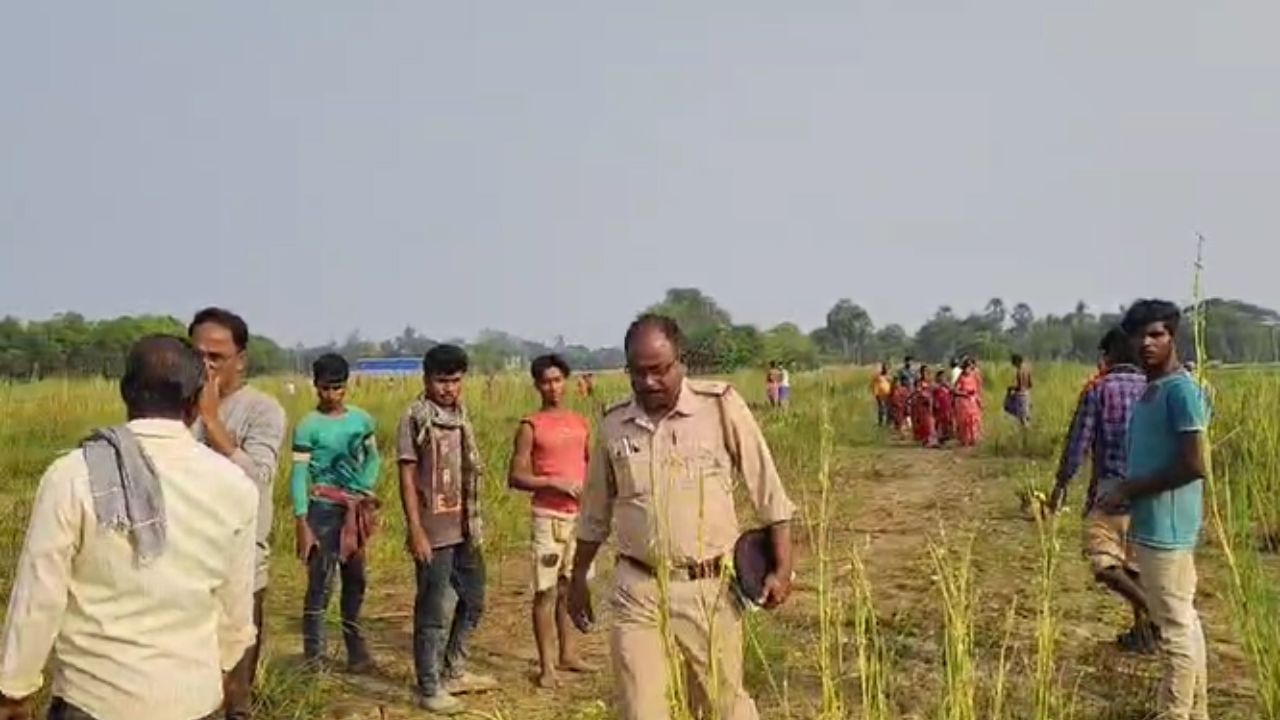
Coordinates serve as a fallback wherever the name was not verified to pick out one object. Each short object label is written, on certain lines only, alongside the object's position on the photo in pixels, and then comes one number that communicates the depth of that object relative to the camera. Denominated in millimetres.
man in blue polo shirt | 4109
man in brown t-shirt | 5324
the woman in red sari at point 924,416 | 19391
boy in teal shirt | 5609
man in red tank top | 5730
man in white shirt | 2535
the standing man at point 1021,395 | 17844
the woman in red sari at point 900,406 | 21734
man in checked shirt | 5215
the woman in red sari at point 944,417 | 19516
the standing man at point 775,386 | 22484
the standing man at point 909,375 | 21688
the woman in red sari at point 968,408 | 18469
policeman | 3408
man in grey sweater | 3953
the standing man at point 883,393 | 22312
